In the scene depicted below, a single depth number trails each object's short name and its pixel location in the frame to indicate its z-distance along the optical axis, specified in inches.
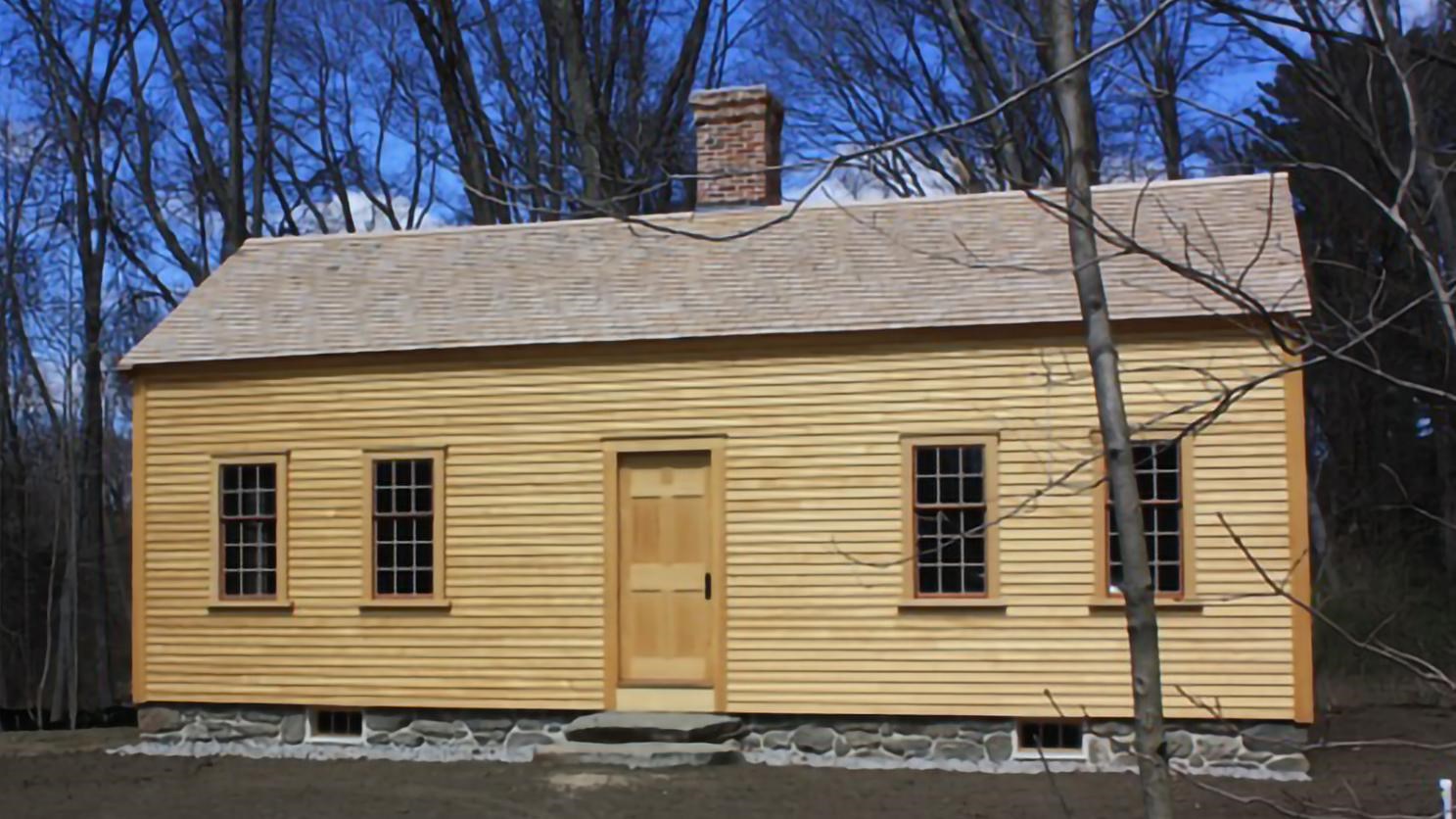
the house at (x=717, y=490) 531.8
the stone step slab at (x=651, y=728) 546.9
